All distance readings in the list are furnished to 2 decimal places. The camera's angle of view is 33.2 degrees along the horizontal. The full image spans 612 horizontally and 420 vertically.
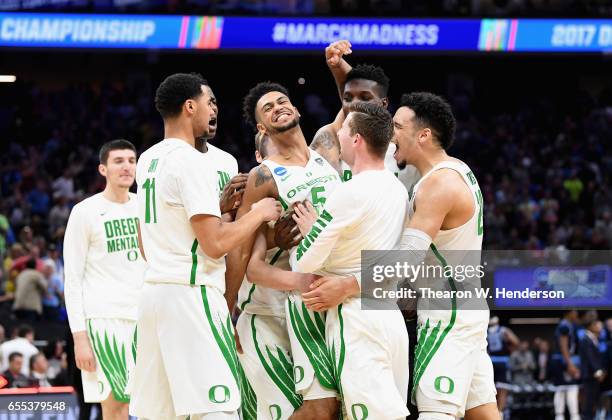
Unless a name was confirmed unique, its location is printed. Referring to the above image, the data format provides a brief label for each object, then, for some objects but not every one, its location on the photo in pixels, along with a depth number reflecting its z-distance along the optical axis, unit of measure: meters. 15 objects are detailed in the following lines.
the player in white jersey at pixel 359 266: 5.65
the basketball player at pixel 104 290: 8.04
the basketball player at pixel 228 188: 6.20
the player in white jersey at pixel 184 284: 5.66
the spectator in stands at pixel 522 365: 15.10
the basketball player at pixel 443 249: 5.86
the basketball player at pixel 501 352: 14.69
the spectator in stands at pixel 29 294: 14.48
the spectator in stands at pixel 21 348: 12.04
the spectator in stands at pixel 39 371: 11.64
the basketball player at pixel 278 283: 6.12
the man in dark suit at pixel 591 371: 14.66
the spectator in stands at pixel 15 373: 11.41
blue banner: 21.28
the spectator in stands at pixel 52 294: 14.87
